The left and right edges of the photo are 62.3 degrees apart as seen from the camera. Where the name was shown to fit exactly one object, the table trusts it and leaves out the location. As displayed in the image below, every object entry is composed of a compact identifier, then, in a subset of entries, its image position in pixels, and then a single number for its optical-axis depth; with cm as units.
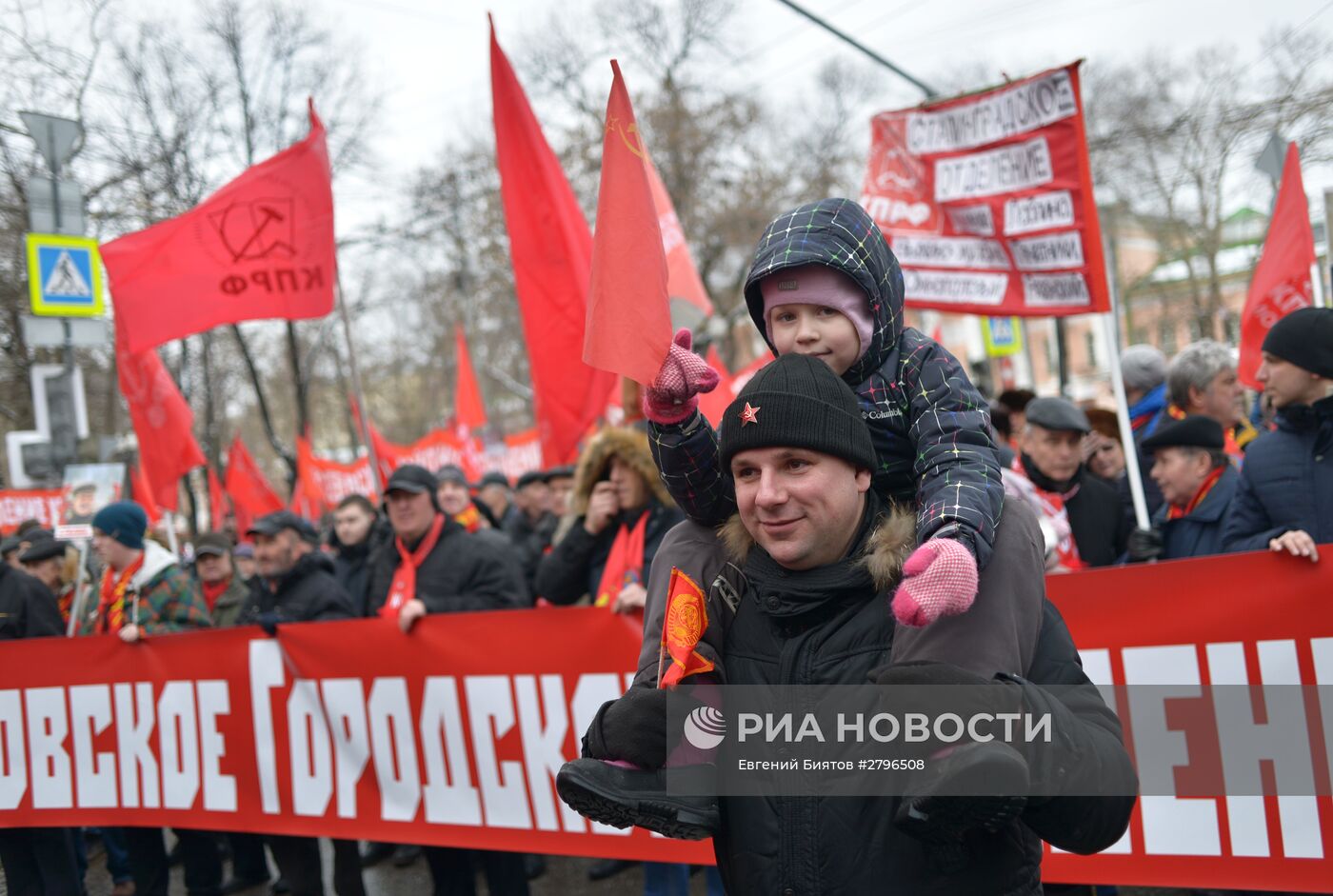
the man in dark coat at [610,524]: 478
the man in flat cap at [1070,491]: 511
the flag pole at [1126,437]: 497
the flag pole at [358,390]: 607
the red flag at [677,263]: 623
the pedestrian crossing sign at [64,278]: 973
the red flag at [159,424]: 748
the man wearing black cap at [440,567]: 531
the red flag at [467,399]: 1366
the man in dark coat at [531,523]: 856
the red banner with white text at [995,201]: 554
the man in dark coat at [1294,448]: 389
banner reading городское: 360
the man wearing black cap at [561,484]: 805
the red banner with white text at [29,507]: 1381
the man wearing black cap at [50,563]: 699
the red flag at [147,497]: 914
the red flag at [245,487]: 1355
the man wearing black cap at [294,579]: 570
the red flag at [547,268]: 538
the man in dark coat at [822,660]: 182
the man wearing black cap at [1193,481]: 448
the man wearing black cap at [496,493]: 1097
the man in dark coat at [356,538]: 715
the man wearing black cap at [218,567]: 739
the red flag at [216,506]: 1769
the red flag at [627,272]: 236
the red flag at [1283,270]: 623
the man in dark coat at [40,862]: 543
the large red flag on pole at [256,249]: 613
